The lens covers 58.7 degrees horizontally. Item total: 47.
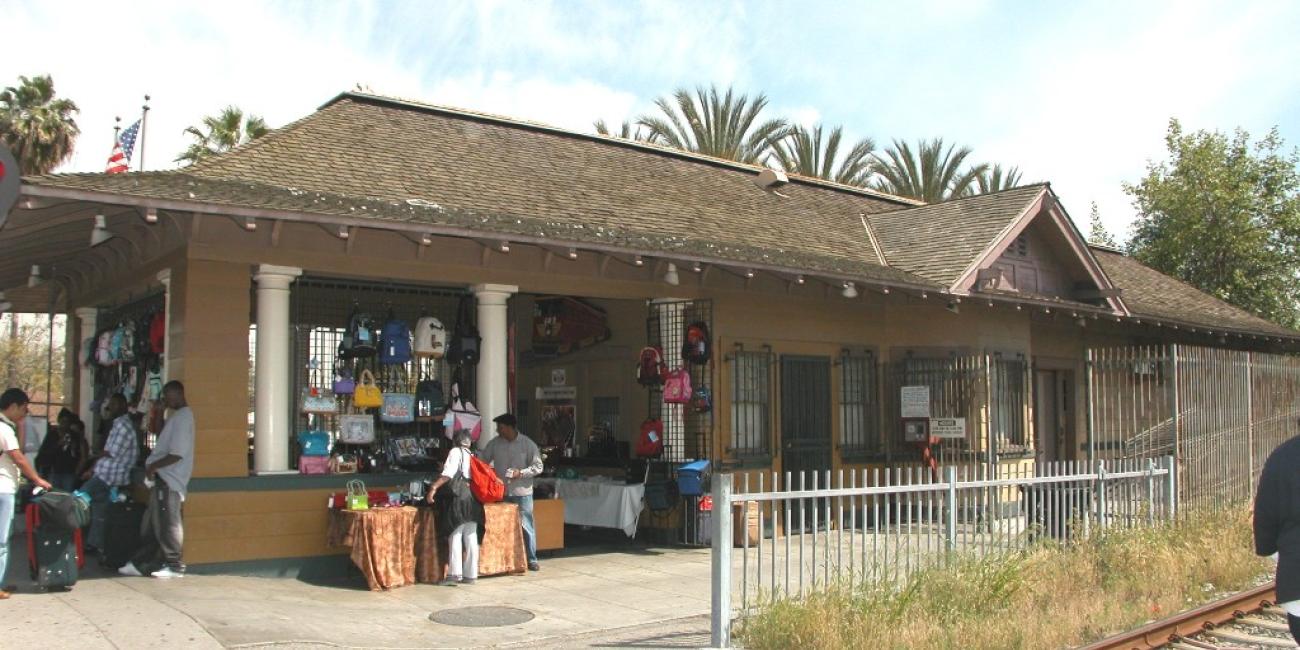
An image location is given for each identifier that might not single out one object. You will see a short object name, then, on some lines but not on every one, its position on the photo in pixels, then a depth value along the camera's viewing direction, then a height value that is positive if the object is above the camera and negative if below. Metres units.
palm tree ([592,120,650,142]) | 32.16 +7.29
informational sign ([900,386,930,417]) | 15.75 -0.21
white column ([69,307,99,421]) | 15.84 +0.30
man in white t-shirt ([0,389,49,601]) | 8.97 -0.61
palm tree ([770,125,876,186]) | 33.62 +6.80
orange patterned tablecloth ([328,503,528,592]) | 10.48 -1.44
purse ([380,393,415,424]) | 12.84 -0.19
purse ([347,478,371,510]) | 10.87 -0.99
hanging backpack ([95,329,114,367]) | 14.15 +0.55
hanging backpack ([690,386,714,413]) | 13.88 -0.13
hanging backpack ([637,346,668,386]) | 14.02 +0.25
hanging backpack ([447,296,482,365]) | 12.73 +0.47
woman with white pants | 10.77 -1.17
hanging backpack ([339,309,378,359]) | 12.54 +0.56
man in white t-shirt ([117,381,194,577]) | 10.20 -0.82
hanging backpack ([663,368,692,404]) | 13.78 +0.01
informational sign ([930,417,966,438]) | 15.21 -0.55
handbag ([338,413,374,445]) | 12.29 -0.40
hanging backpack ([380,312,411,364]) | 12.73 +0.53
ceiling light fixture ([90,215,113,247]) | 10.76 +1.57
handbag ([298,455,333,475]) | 11.45 -0.73
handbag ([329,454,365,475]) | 11.73 -0.74
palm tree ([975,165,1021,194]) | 36.16 +6.46
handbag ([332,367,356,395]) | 12.36 +0.09
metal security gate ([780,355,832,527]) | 15.12 -0.36
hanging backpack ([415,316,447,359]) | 12.95 +0.59
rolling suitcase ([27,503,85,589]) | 9.23 -1.29
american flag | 14.65 +3.13
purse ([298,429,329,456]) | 11.53 -0.51
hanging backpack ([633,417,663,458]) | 13.94 -0.62
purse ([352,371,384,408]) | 12.40 -0.04
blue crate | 13.41 -1.05
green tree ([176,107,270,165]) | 31.77 +7.19
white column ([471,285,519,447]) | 12.65 +0.42
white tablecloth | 13.55 -1.36
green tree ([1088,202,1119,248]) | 33.61 +4.47
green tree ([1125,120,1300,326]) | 27.44 +3.94
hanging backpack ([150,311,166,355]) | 12.06 +0.65
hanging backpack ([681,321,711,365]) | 13.93 +0.53
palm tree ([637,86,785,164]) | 31.95 +7.31
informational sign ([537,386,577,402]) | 16.36 -0.06
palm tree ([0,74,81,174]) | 30.97 +7.28
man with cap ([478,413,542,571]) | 11.69 -0.73
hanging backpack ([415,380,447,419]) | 12.92 -0.11
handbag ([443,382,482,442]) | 12.45 -0.31
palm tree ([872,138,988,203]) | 35.22 +6.50
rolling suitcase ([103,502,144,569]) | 10.80 -1.32
